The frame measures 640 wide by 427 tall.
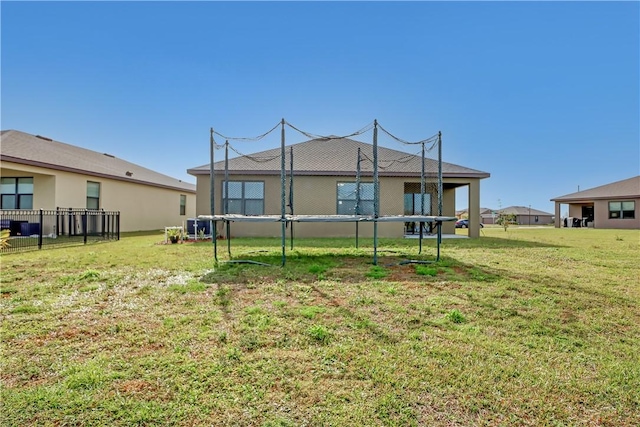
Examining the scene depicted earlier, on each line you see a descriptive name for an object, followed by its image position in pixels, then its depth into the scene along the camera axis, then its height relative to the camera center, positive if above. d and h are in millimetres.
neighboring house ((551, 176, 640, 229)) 24578 +1458
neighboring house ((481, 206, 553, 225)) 47844 +362
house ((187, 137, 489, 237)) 12773 +1349
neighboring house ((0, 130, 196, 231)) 12883 +1781
